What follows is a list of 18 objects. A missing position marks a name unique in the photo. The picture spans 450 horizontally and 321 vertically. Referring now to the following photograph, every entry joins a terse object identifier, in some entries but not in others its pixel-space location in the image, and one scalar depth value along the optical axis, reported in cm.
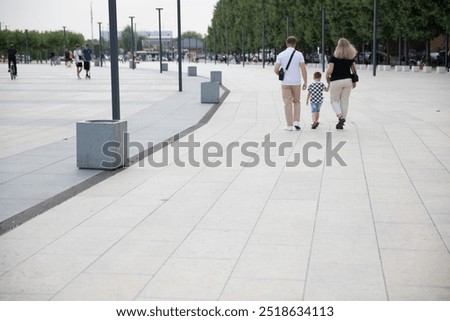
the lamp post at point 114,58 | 1006
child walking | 1406
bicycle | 3822
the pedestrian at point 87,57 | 3579
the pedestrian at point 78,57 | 3623
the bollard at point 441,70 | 4410
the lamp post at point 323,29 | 5420
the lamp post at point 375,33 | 4083
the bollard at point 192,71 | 4347
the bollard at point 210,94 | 2078
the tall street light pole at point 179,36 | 2507
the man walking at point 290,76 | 1342
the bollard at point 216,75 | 3023
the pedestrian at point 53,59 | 8244
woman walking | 1350
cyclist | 3528
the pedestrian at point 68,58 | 6515
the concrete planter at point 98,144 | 943
